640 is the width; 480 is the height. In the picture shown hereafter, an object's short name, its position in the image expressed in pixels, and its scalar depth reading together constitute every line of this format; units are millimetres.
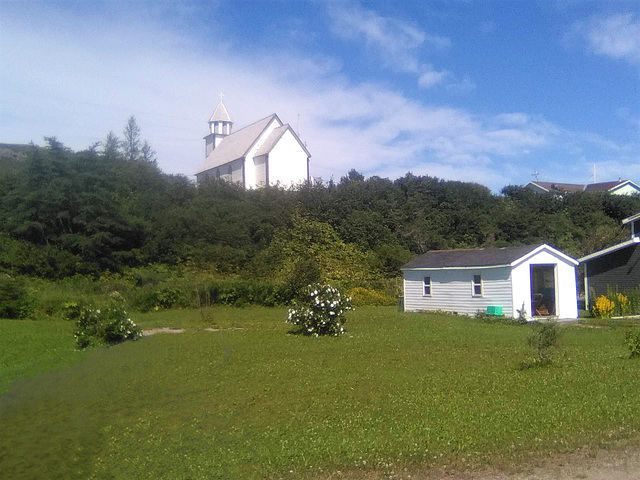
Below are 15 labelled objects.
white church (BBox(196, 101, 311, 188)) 48312
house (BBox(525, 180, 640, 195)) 63781
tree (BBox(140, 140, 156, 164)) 61875
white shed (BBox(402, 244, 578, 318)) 24359
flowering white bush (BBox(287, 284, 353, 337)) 18216
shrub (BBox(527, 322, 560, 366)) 12016
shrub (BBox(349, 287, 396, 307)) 31984
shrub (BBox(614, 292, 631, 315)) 25469
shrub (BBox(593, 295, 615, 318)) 24891
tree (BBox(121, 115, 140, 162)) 61188
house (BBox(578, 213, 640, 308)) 27531
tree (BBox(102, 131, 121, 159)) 36734
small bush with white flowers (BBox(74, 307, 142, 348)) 17250
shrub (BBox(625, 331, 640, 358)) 12752
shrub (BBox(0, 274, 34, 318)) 24203
